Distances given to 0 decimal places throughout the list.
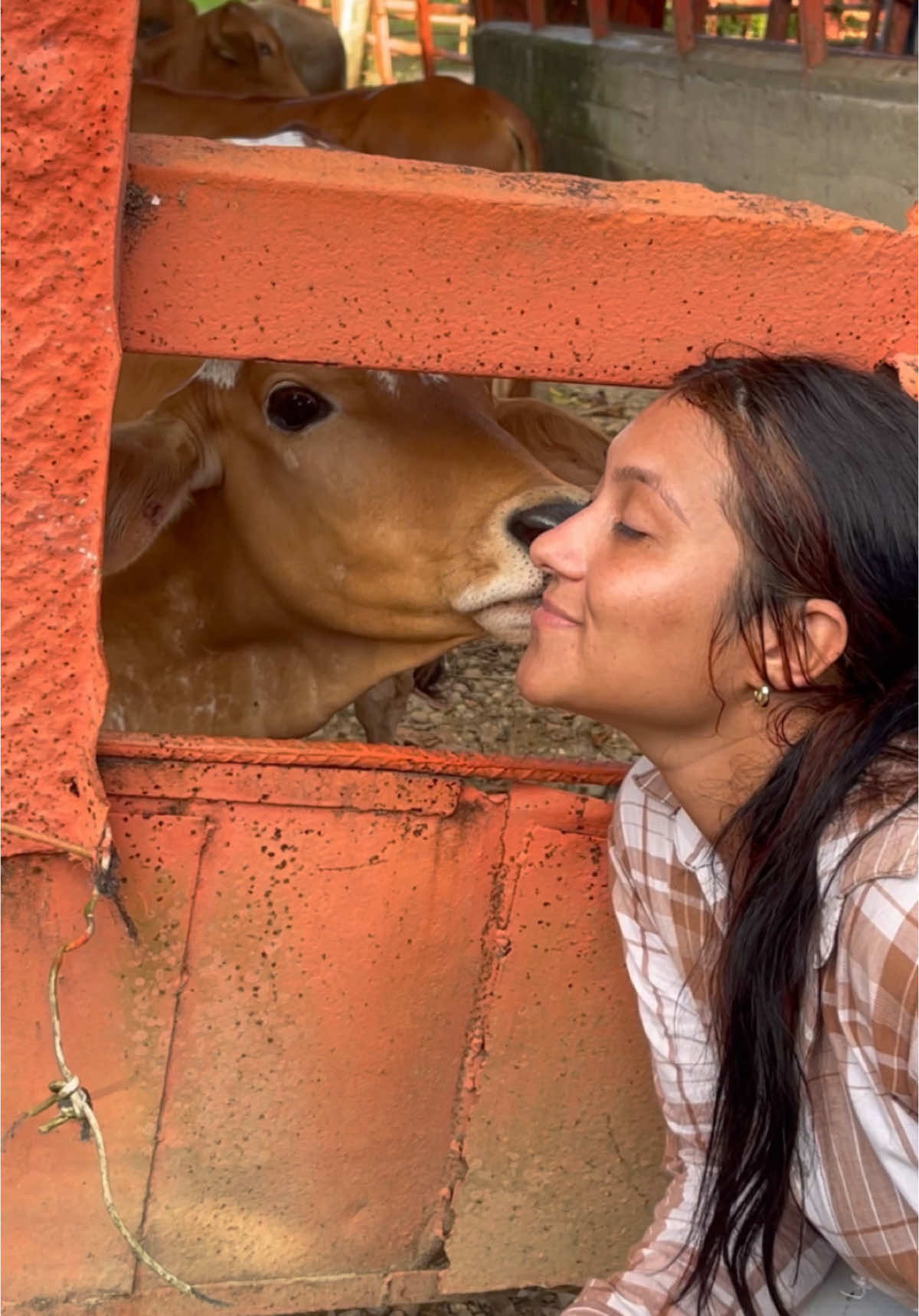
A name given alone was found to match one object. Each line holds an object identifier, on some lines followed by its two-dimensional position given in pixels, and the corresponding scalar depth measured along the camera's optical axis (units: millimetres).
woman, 1429
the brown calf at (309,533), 2260
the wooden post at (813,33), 5832
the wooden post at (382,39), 15359
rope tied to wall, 1689
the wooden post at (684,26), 7109
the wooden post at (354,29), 14562
